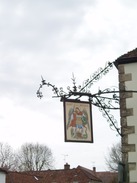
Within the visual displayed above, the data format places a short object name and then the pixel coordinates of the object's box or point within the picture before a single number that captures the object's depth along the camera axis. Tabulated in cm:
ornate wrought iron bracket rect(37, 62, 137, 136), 985
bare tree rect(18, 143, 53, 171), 5997
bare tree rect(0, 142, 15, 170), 5788
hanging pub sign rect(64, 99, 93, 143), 987
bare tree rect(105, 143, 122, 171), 4784
